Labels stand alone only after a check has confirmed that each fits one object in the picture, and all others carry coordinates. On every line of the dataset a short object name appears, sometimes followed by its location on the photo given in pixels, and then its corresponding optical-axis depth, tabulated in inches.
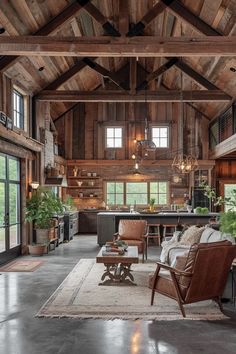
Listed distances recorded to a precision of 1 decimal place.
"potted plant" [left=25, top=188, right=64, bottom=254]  360.5
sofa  240.1
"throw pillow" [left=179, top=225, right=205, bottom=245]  266.4
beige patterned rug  176.2
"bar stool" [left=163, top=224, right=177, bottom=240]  392.6
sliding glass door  314.5
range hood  414.6
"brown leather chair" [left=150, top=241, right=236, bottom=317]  172.2
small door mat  279.6
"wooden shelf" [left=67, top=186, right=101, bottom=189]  553.6
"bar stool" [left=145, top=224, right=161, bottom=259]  387.9
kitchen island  396.8
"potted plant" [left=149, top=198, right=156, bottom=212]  399.3
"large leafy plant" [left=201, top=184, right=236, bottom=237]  197.2
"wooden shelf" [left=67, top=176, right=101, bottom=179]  553.1
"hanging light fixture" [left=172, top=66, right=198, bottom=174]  547.5
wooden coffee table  222.1
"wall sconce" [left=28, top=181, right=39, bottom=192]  371.6
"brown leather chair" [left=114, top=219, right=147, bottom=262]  318.4
